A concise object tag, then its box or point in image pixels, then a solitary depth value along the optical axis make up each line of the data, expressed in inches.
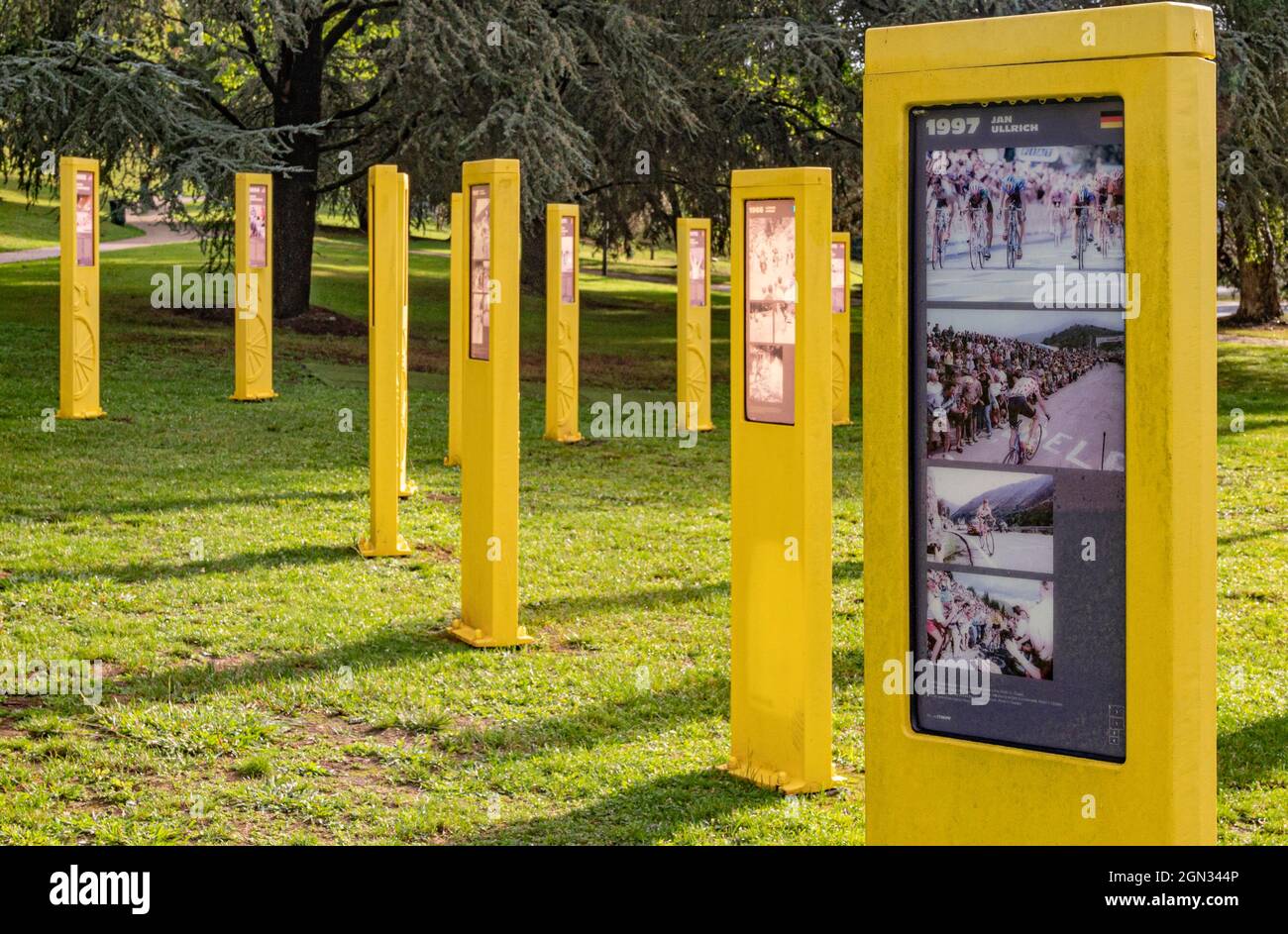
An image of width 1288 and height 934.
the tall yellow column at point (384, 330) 404.8
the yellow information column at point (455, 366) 455.2
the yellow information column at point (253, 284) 720.3
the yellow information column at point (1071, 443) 147.0
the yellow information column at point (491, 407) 327.6
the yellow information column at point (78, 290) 647.1
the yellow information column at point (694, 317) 719.1
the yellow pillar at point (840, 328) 758.5
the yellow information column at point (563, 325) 669.9
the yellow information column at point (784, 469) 237.9
